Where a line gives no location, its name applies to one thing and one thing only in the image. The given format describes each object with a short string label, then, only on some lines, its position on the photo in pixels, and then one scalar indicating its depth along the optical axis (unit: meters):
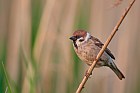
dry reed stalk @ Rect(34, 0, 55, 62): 5.06
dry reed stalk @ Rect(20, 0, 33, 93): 5.22
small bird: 4.55
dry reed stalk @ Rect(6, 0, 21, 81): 5.43
